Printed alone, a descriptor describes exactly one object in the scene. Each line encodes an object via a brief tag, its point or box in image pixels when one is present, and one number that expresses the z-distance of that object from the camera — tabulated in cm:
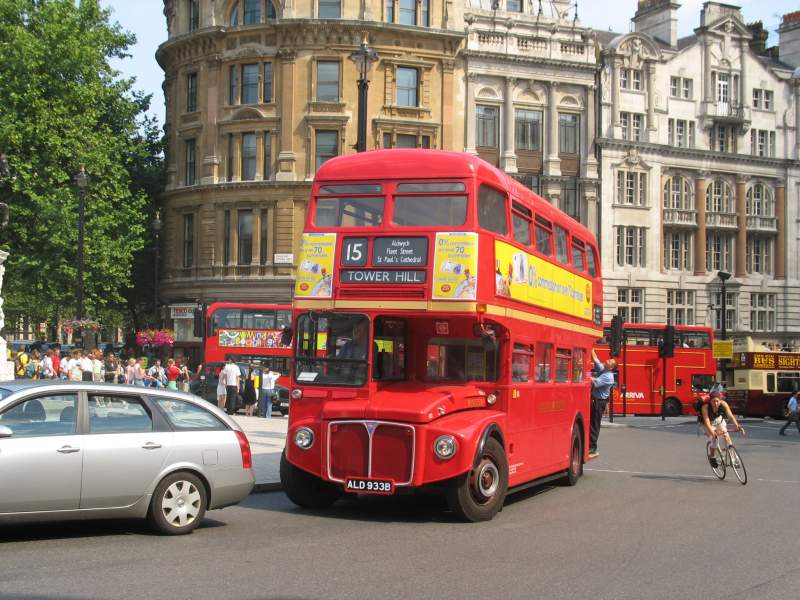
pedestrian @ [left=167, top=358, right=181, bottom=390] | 3599
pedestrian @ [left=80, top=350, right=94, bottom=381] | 3063
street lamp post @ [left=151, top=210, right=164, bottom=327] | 4619
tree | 4334
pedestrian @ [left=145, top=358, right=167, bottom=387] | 3516
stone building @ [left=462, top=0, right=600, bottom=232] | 5372
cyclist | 1775
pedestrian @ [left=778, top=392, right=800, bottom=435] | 3579
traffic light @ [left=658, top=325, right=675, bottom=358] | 3509
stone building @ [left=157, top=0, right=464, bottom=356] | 5019
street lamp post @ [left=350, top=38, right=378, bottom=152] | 2131
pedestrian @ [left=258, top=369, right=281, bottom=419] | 3262
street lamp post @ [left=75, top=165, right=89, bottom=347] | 3381
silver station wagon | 964
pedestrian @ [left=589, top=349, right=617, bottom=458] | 2100
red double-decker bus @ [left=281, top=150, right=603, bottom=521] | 1209
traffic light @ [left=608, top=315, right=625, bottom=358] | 2745
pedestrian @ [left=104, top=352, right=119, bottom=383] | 3704
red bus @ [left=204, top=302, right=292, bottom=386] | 4006
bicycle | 1775
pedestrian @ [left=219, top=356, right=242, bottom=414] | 3145
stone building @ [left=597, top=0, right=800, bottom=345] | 5747
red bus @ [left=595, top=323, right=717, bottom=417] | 4475
